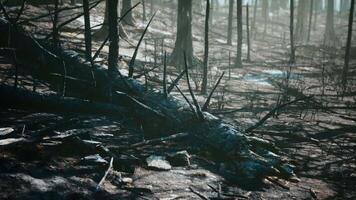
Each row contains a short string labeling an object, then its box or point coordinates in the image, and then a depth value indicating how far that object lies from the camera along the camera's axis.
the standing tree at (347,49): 16.95
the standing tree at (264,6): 47.58
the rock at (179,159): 6.90
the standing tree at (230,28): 29.06
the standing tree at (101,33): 18.25
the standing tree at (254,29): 36.73
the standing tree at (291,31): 23.47
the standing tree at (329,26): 39.83
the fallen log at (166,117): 6.92
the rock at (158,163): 6.54
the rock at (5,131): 6.12
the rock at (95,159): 6.14
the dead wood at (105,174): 5.39
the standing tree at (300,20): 37.22
